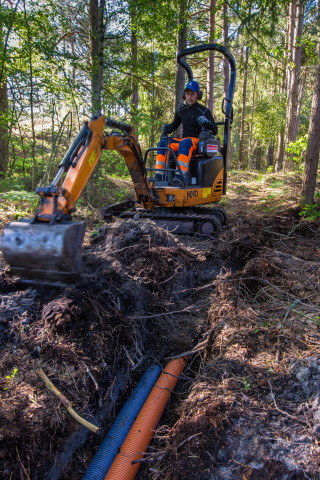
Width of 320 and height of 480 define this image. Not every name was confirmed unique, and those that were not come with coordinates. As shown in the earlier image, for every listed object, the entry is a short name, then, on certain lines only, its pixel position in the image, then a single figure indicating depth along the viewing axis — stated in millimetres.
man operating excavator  6230
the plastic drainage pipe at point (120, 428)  2287
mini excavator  2924
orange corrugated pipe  2283
